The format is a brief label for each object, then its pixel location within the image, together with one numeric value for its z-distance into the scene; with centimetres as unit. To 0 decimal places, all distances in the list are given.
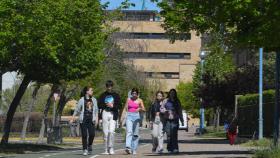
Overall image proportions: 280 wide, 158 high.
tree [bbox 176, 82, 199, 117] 9082
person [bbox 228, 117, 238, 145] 3009
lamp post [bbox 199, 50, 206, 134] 5406
